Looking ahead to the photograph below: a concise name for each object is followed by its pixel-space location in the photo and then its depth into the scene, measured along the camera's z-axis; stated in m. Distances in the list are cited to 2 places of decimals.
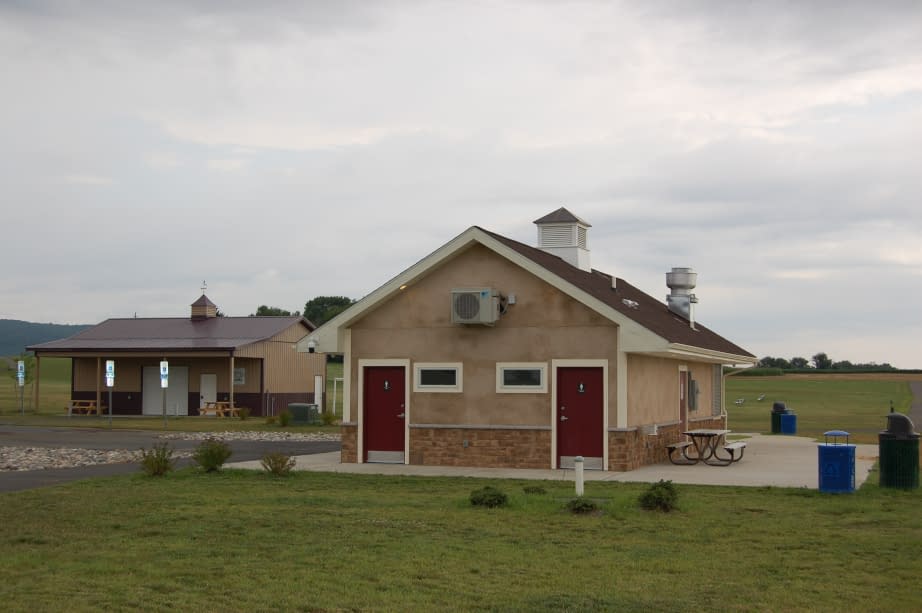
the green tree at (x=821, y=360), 128.62
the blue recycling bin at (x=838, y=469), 16.64
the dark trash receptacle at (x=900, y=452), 17.22
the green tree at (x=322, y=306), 135.25
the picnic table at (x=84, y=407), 48.12
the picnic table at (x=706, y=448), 22.53
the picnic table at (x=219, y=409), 46.17
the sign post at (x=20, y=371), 44.47
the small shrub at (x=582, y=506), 14.12
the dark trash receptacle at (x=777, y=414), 37.06
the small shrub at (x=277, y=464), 18.86
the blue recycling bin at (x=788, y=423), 36.78
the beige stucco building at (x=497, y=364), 20.89
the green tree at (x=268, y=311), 118.91
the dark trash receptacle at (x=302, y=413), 41.31
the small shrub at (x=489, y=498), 14.65
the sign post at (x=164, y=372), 35.69
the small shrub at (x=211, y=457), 19.42
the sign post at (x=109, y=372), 37.66
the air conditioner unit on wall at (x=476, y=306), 21.16
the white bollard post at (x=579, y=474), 15.54
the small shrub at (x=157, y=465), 18.67
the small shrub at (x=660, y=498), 14.26
